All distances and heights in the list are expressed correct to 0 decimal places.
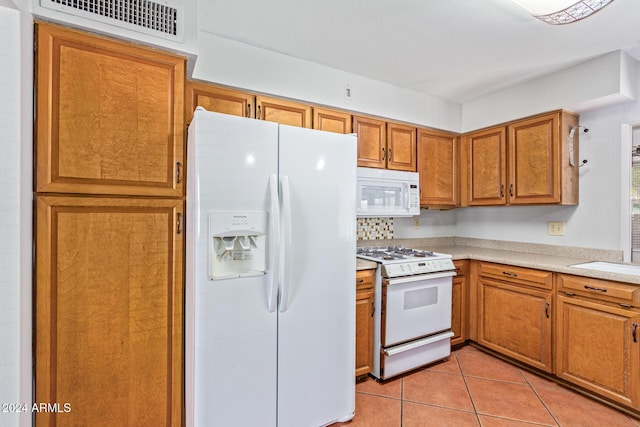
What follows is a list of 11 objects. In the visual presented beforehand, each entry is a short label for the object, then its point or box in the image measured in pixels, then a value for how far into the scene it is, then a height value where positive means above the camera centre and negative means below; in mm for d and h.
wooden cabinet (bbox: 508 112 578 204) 2543 +455
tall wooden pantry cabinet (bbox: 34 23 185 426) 1356 -80
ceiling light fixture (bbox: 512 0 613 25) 1536 +1039
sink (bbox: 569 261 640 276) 2070 -358
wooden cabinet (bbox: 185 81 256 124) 2002 +755
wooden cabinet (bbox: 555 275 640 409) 1893 -792
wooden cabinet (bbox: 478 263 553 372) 2334 -784
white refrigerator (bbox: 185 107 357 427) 1456 -307
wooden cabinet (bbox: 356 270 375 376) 2262 -767
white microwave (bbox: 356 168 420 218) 2584 +186
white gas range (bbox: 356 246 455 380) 2305 -735
